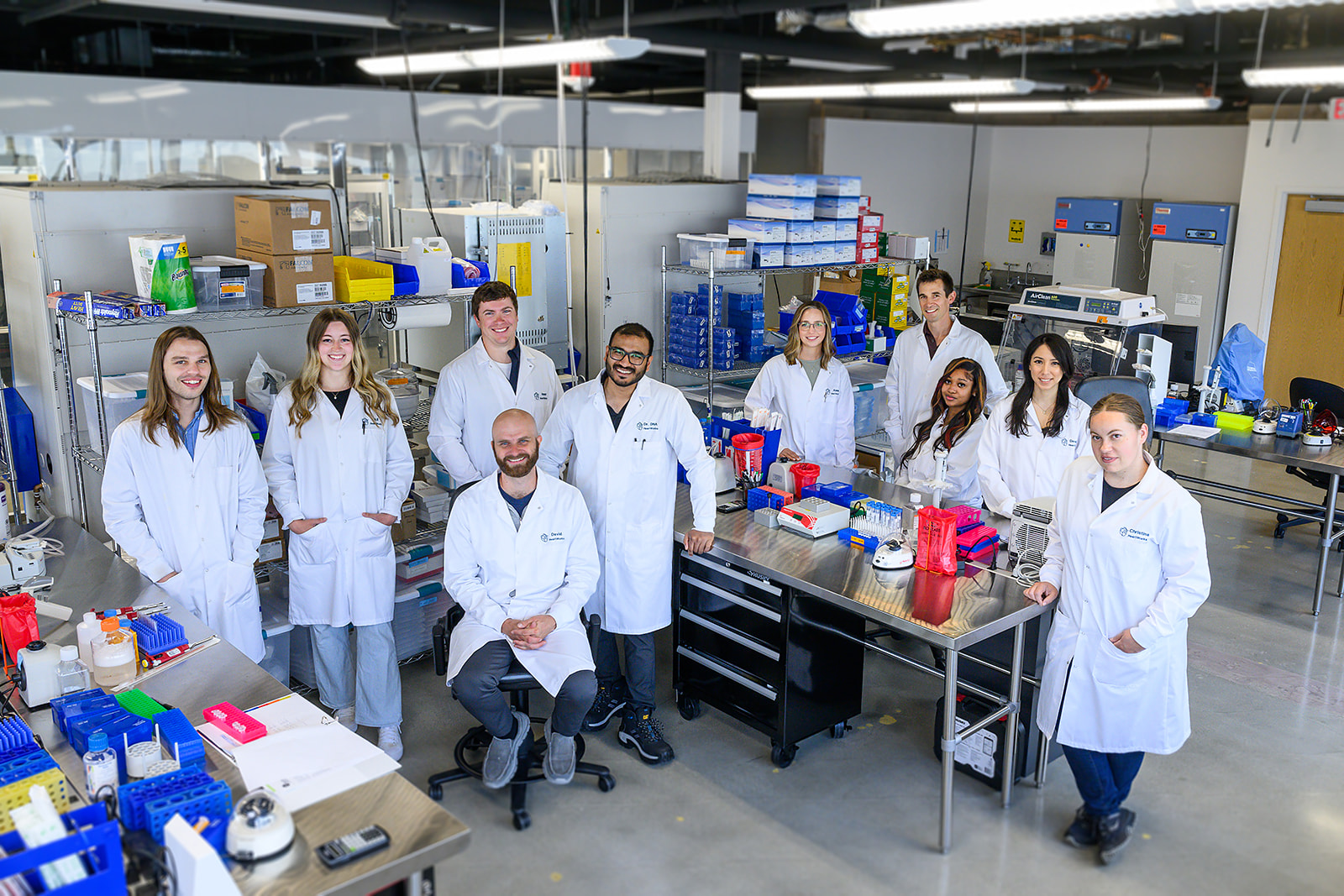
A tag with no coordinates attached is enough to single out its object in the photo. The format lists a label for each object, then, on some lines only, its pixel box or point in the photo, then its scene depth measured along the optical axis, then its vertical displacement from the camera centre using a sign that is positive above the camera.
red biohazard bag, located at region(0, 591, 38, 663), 2.90 -1.13
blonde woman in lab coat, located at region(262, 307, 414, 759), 3.73 -0.99
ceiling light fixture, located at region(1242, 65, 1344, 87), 6.62 +1.03
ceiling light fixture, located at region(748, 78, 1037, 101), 7.22 +1.10
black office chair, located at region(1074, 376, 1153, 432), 5.03 -0.73
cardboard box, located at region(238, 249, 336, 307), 4.07 -0.23
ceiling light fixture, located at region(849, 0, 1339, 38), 3.38 +0.78
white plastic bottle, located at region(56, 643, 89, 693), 2.74 -1.19
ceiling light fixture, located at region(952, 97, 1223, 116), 8.27 +1.10
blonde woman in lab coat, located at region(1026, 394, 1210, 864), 3.08 -1.13
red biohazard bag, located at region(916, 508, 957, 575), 3.55 -1.05
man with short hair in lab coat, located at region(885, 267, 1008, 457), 5.23 -0.63
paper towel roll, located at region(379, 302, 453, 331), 4.70 -0.42
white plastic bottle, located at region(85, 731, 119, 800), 2.25 -1.19
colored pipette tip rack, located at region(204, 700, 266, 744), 2.52 -1.22
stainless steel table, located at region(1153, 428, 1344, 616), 5.11 -1.09
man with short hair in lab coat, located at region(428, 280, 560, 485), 4.26 -0.68
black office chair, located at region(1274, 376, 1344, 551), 5.95 -0.93
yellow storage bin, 4.28 -0.24
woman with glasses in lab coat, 4.89 -0.78
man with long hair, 3.41 -0.87
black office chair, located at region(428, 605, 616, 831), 3.48 -1.89
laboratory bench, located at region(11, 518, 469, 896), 2.05 -1.26
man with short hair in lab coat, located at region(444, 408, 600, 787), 3.46 -1.25
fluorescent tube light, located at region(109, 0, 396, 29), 6.96 +1.47
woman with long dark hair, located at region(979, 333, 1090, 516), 4.08 -0.77
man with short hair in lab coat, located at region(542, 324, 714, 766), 3.88 -0.97
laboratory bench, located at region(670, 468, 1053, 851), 3.31 -1.44
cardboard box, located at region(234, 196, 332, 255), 4.01 -0.01
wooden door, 8.78 -0.51
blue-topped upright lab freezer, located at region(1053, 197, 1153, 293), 10.18 -0.07
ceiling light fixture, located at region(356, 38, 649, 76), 4.40 +0.87
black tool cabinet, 3.77 -1.59
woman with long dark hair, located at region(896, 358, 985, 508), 4.53 -0.87
